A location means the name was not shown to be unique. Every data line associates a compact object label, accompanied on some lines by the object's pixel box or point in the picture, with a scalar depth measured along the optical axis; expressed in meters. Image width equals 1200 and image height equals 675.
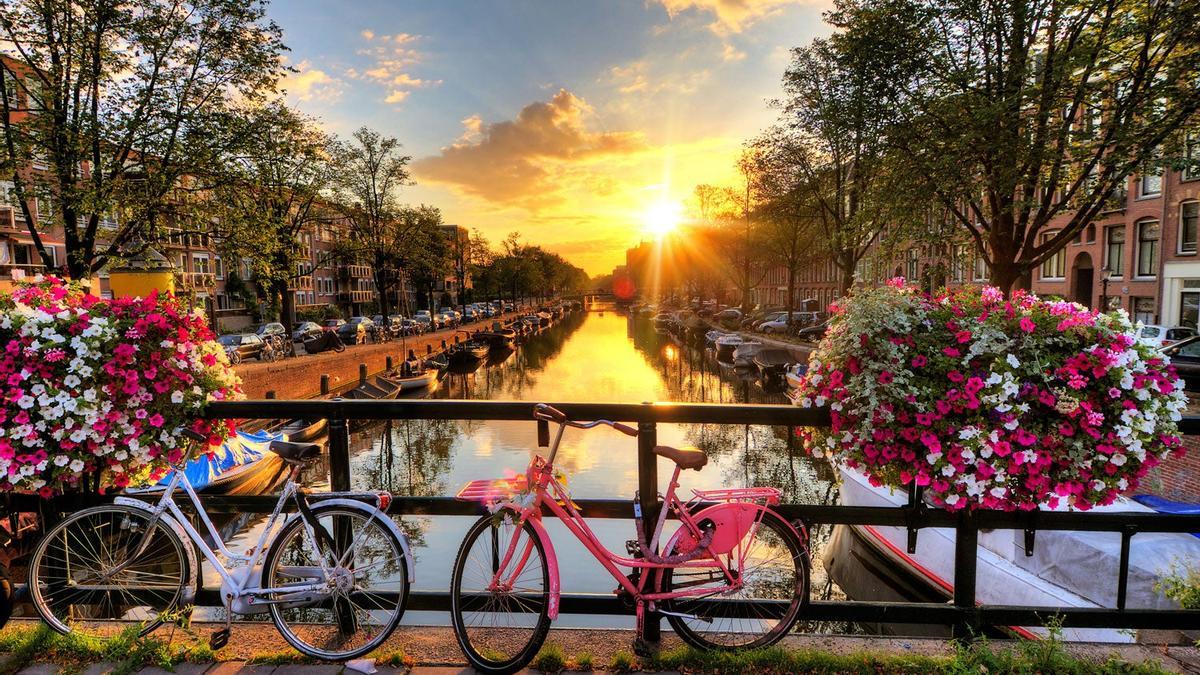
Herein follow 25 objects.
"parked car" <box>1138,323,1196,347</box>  20.75
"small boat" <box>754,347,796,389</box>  30.12
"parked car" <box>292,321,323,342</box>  39.58
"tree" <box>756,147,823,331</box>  33.03
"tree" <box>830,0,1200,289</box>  13.45
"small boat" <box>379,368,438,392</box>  27.77
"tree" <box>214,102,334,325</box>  15.70
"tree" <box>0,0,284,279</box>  13.09
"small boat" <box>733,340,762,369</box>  34.19
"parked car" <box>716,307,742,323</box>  55.94
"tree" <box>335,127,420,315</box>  37.47
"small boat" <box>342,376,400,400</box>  23.75
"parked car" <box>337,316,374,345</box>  41.72
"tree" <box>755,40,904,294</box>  17.16
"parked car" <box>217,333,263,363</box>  29.79
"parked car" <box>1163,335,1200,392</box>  16.25
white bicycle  2.97
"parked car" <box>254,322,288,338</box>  37.10
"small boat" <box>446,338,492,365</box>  40.22
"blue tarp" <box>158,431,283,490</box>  13.27
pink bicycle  2.88
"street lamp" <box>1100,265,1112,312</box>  28.88
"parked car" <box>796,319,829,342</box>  36.88
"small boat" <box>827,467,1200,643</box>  6.13
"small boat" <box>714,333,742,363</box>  38.91
